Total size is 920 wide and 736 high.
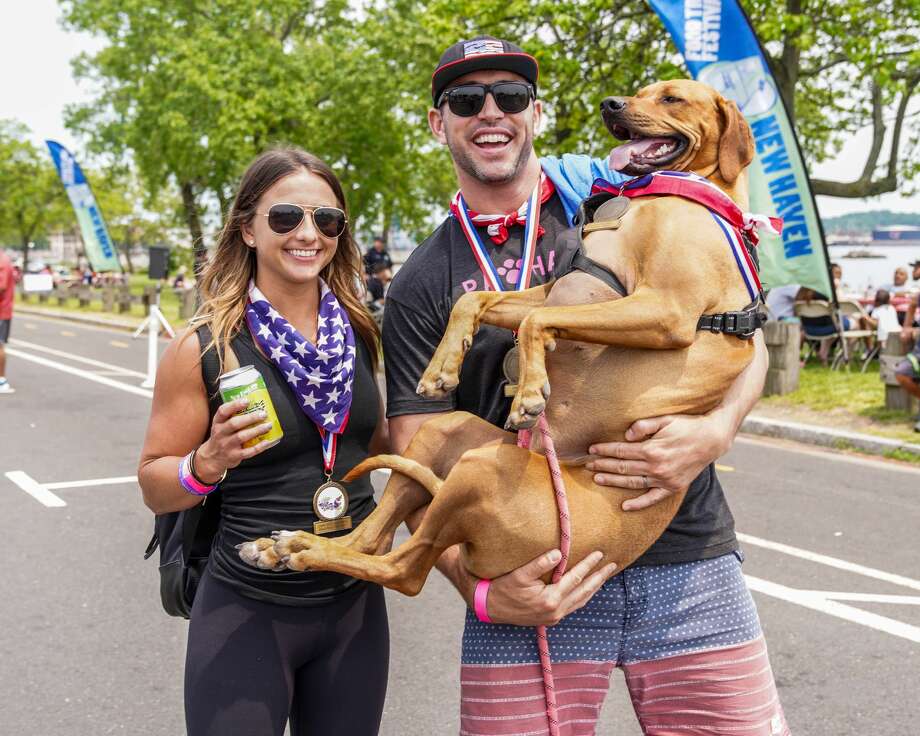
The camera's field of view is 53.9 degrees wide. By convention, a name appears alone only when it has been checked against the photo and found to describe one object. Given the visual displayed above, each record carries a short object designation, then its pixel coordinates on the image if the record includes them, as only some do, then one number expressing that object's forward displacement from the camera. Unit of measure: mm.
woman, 2139
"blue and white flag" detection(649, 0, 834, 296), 10305
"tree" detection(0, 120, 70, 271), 43906
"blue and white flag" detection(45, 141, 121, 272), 25516
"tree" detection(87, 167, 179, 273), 50844
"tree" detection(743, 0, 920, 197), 13086
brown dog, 1884
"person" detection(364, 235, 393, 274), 15023
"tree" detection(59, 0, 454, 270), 25969
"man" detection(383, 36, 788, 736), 1972
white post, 12065
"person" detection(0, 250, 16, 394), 11328
